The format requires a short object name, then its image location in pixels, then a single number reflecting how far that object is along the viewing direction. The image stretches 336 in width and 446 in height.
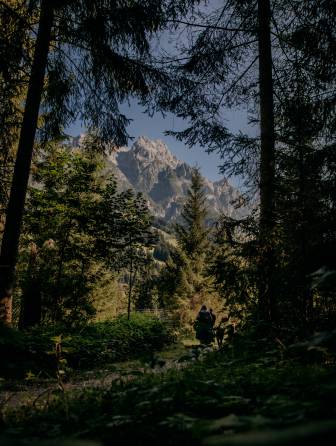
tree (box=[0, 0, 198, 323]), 6.11
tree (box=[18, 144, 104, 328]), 10.40
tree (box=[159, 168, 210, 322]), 25.30
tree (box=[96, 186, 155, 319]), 10.33
